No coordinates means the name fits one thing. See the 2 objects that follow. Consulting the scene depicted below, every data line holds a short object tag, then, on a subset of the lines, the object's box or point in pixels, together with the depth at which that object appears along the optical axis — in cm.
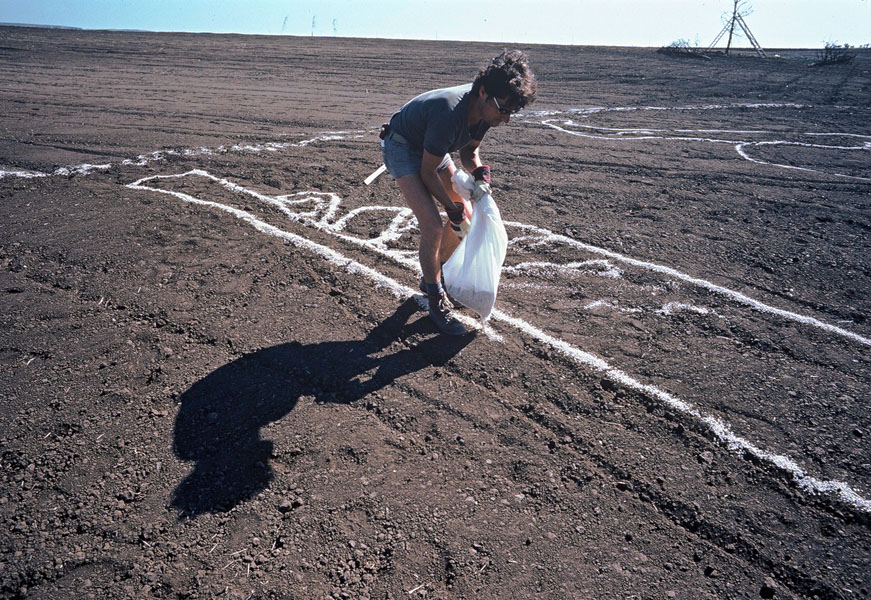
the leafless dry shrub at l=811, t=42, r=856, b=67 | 1860
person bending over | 306
